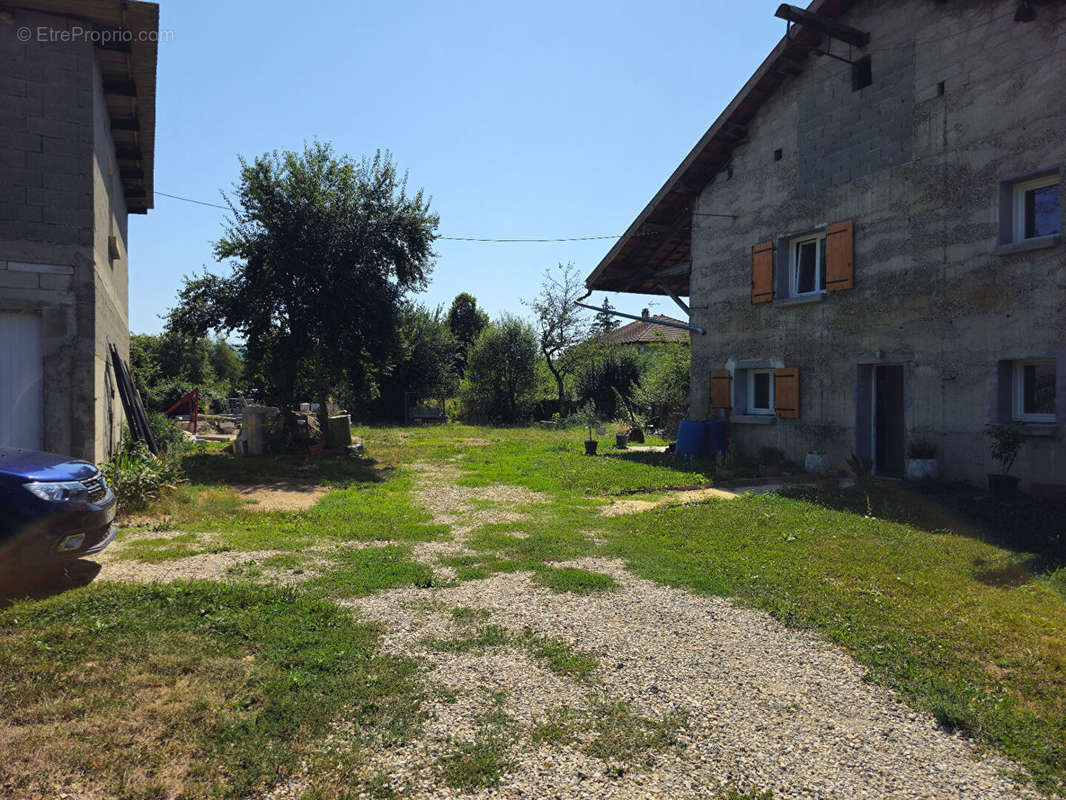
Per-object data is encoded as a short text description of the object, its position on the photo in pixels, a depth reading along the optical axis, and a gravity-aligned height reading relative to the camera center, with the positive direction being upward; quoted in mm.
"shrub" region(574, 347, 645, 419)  28906 +926
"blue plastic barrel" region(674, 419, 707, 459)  14055 -939
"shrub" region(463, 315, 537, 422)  29797 +1148
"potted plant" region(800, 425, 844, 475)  11656 -898
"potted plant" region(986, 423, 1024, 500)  8242 -723
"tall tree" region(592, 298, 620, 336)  33125 +3949
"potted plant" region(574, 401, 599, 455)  25406 -796
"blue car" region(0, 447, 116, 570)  4742 -938
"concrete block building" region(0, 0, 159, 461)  7594 +2165
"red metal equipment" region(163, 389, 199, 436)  21578 -421
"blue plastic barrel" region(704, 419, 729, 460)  13992 -884
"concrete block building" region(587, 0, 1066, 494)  8734 +2778
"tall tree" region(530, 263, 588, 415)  31984 +3511
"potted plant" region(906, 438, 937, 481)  9773 -970
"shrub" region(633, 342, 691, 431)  20203 +280
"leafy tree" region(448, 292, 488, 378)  47188 +5883
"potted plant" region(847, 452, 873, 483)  10102 -1125
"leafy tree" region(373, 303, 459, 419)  29922 +1108
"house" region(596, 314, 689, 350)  34562 +3663
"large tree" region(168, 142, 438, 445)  14594 +2891
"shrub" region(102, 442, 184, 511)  8031 -1112
